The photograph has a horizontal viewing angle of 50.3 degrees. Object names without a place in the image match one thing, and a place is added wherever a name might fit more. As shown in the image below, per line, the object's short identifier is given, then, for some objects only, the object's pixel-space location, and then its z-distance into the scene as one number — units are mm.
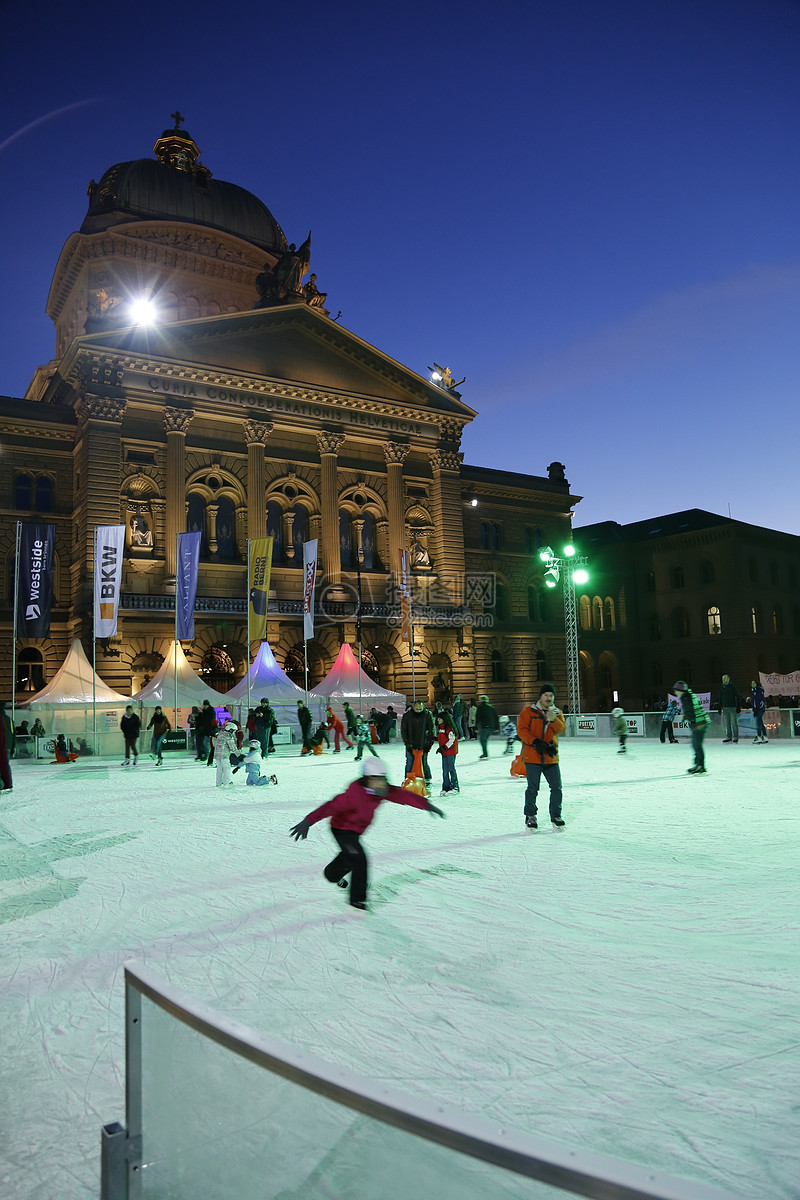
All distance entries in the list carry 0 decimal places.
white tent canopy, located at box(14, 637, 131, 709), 28109
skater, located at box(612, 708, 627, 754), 23938
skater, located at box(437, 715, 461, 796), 14242
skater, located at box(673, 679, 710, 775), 15641
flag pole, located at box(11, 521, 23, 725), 29453
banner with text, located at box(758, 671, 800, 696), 34781
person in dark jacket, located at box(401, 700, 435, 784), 13875
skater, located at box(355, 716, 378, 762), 19875
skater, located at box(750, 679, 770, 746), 24297
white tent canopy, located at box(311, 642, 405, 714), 32781
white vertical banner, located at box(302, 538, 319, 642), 33031
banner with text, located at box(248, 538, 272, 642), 33344
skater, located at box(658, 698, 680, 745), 27453
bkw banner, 29281
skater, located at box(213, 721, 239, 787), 17047
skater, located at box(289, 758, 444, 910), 6457
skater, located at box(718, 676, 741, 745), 23938
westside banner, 29328
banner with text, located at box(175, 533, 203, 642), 31328
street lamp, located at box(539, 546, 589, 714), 29453
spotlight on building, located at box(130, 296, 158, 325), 45750
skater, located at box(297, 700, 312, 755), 26703
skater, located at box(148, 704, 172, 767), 25362
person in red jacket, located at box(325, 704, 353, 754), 26844
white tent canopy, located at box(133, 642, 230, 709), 30234
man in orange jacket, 10195
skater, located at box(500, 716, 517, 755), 30722
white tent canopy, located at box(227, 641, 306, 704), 31453
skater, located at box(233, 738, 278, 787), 17359
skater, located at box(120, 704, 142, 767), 23641
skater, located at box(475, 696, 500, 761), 22844
